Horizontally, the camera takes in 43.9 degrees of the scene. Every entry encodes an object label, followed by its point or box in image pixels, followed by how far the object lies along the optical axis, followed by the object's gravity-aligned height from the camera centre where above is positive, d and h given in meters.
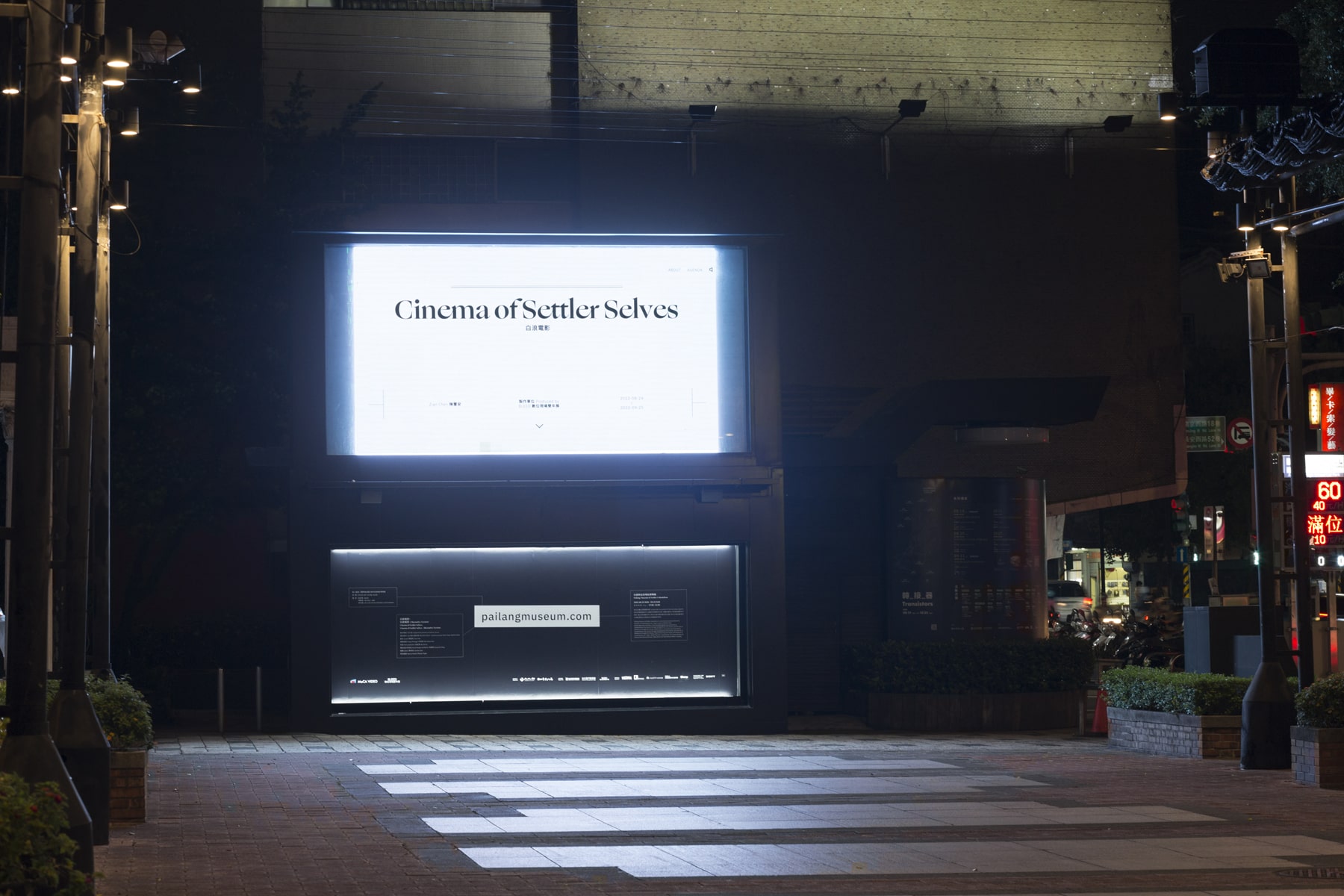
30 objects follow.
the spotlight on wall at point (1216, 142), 18.14 +4.42
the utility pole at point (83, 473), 11.93 +0.69
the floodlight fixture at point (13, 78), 13.55 +4.96
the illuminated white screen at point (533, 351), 21.81 +2.71
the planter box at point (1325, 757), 15.92 -2.01
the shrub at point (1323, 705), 16.06 -1.53
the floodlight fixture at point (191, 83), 15.88 +4.60
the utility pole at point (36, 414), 9.27 +0.85
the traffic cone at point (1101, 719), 22.14 -2.25
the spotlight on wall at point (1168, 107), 19.42 +5.17
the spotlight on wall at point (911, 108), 26.45 +7.04
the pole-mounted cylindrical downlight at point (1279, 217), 17.73 +3.51
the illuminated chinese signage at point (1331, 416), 23.70 +1.85
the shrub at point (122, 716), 13.62 -1.27
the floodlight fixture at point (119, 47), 13.62 +4.20
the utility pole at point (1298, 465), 17.75 +0.88
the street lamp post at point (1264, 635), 17.56 -0.94
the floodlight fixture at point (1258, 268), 17.77 +2.97
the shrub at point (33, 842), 6.91 -1.19
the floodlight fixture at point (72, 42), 11.99 +3.79
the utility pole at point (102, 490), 16.59 +0.72
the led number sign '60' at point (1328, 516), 19.02 +0.35
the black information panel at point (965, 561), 23.27 -0.15
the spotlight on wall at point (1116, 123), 27.42 +7.00
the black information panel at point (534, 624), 21.91 -0.90
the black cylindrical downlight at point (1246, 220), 18.08 +3.55
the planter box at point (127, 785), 13.23 -1.78
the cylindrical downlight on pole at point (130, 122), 16.31 +4.31
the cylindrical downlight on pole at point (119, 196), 17.46 +3.91
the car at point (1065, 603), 48.56 -1.56
